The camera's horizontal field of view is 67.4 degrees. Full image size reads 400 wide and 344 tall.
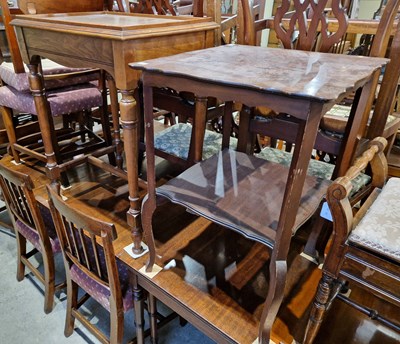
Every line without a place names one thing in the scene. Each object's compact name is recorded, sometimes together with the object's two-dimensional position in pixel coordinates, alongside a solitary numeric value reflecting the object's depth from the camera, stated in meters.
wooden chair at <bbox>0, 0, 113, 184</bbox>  1.49
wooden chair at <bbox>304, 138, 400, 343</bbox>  0.77
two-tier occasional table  0.69
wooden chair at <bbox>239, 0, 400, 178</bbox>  1.08
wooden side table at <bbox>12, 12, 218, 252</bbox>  1.01
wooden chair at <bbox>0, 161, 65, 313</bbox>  1.28
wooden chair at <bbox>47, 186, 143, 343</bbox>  1.00
